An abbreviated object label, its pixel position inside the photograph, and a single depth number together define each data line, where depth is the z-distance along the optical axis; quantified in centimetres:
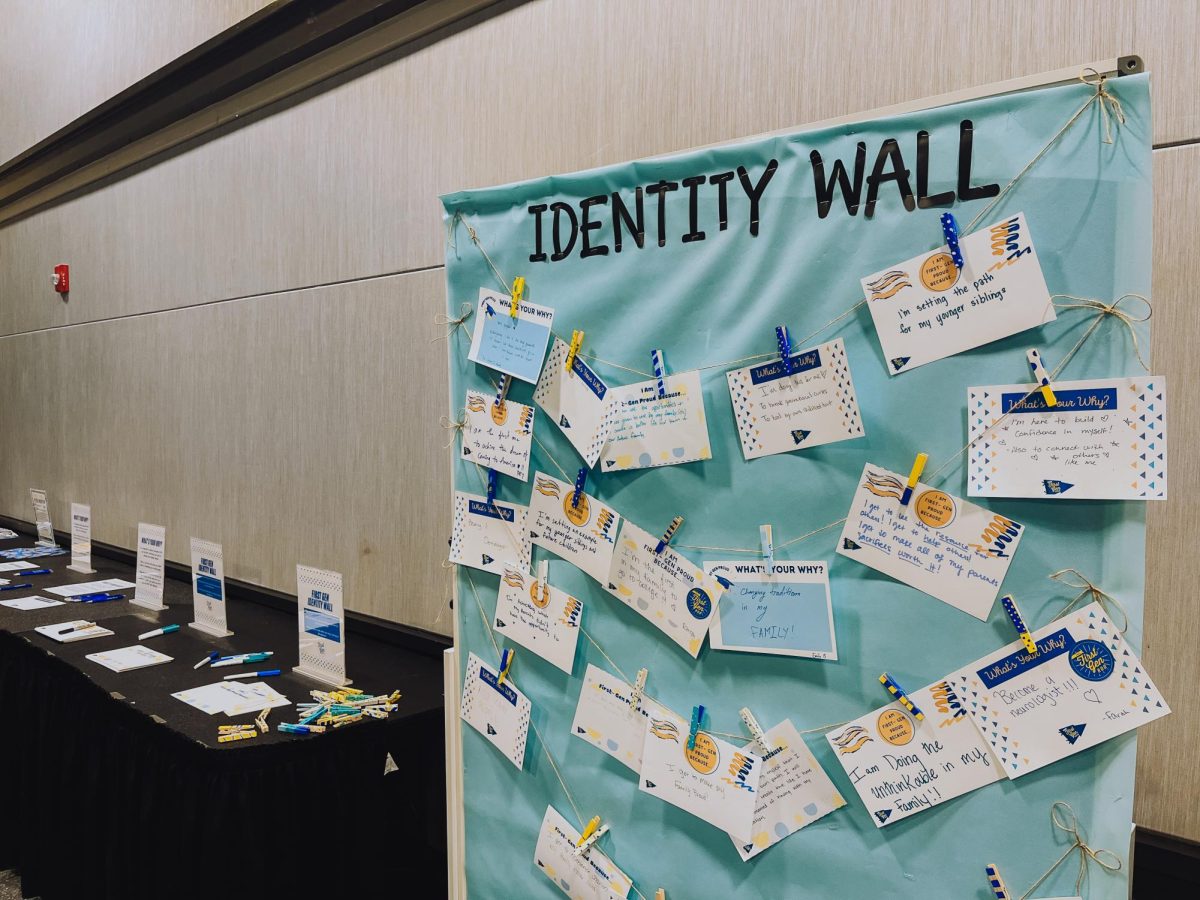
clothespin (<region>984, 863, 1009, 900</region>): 96
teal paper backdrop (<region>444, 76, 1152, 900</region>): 90
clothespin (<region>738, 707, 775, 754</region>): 111
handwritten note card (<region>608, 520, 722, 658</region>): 116
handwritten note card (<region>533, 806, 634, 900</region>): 125
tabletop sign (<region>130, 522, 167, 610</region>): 247
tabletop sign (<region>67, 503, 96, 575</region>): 304
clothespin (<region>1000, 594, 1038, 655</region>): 92
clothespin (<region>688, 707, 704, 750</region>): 116
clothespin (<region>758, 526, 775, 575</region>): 110
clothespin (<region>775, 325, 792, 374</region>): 107
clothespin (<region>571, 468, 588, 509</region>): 127
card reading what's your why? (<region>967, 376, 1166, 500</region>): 85
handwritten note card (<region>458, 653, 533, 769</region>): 136
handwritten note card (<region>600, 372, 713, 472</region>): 116
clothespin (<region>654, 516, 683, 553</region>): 118
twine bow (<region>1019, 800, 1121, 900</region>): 90
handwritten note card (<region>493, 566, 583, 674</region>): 129
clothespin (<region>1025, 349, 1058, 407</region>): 90
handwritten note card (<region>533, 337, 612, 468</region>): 125
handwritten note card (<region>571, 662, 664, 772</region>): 122
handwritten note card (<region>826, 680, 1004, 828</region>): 97
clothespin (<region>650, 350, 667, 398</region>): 118
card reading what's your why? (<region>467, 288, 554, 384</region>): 132
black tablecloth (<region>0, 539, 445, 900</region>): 149
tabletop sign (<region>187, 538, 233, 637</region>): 221
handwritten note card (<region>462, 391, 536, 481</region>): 134
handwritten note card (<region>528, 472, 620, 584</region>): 125
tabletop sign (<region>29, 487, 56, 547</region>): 355
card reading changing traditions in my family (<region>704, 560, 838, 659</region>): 106
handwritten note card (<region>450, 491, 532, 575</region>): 137
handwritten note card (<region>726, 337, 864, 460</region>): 104
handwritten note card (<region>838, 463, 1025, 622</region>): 95
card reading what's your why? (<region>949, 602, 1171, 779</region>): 88
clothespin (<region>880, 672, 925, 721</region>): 100
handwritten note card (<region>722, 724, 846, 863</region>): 107
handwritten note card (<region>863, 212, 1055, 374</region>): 92
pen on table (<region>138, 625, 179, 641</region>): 221
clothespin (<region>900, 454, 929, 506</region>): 98
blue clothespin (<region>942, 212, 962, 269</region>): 95
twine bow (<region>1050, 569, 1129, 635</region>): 89
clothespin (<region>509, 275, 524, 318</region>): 134
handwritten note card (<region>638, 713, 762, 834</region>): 112
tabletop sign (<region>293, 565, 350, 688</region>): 181
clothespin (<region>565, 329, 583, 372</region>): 127
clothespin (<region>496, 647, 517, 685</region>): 138
